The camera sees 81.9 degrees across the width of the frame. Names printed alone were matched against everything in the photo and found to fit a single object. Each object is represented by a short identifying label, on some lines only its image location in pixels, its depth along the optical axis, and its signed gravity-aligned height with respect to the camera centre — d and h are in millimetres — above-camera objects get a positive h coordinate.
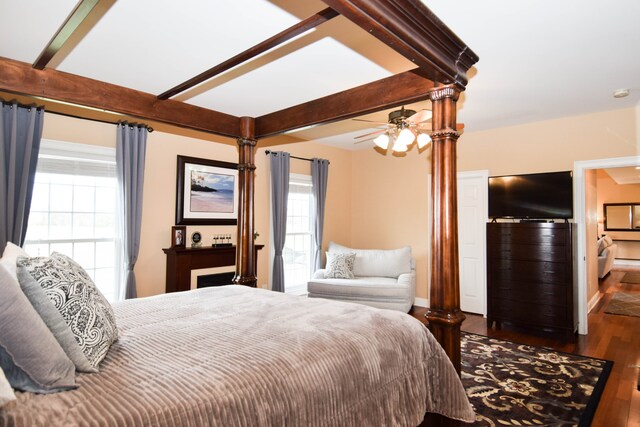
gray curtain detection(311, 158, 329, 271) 5977 +361
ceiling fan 3426 +1021
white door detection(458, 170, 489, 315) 5266 -129
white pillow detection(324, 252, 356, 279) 5277 -539
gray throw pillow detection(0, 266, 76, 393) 1059 -364
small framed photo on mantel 4273 -101
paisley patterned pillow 1294 -275
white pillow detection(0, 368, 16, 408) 948 -436
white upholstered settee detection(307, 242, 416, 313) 4785 -719
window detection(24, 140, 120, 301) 3506 +180
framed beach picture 4453 +452
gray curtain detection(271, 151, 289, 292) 5344 +191
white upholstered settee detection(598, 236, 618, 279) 8125 -580
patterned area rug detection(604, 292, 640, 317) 5371 -1176
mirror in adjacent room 11133 +431
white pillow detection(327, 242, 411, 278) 5332 -498
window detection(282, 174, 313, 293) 5801 -142
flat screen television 4430 +426
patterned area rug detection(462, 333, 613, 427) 2520 -1259
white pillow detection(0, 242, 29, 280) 1379 -126
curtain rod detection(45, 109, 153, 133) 3538 +1096
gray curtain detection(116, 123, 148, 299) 3861 +345
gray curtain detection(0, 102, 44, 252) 3115 +537
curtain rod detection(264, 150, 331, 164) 5355 +1105
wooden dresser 4211 -560
